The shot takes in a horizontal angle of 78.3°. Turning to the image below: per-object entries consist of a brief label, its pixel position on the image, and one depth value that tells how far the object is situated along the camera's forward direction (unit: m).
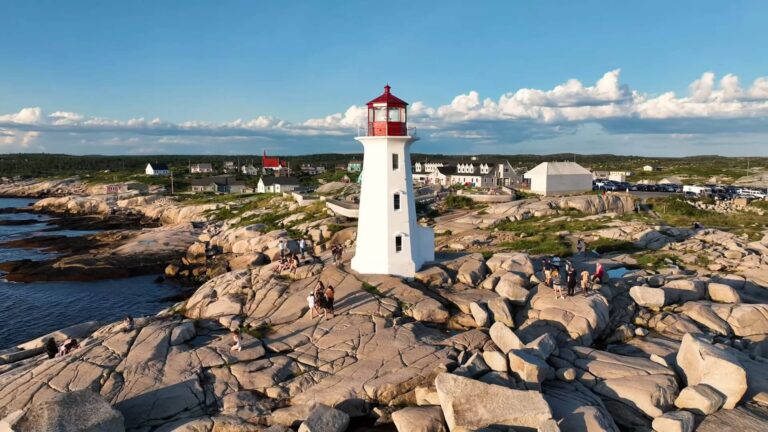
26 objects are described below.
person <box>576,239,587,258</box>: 31.69
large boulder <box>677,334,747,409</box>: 15.20
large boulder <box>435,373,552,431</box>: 14.27
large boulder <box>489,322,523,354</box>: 18.03
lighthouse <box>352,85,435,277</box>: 23.61
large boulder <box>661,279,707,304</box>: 22.97
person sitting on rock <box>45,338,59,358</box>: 21.18
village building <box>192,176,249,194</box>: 101.94
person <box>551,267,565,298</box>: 21.83
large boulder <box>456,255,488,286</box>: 24.47
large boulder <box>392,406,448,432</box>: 14.81
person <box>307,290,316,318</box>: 21.30
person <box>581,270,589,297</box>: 22.16
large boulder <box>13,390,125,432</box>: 13.84
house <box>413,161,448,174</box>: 122.60
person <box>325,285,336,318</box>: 21.25
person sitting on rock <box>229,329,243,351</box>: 18.88
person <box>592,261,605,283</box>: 23.69
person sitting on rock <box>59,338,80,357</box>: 21.02
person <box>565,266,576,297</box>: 21.70
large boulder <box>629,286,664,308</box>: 22.23
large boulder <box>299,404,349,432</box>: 14.61
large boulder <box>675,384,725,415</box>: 14.93
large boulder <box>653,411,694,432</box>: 14.00
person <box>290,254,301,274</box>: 25.99
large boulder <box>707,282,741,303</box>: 22.62
